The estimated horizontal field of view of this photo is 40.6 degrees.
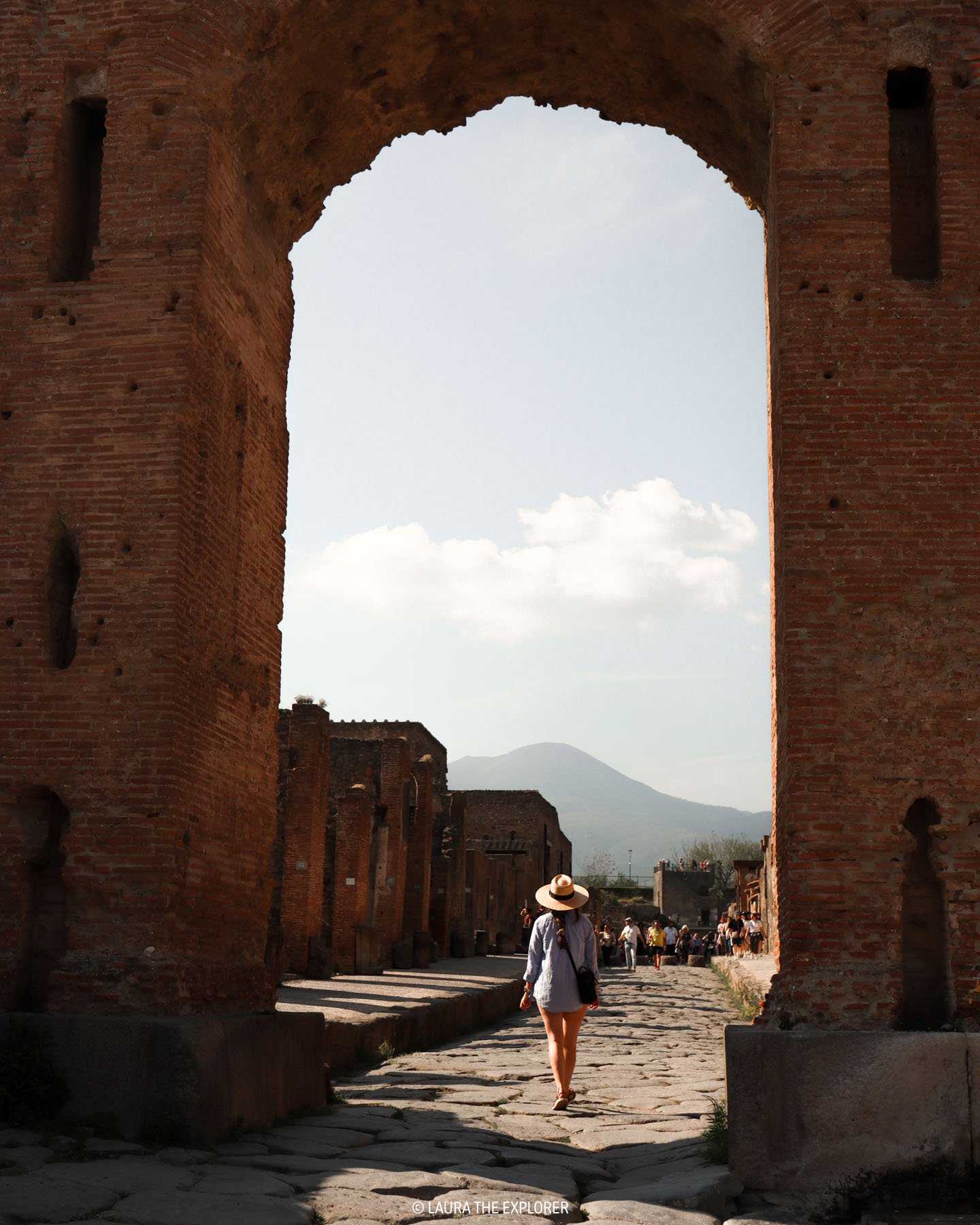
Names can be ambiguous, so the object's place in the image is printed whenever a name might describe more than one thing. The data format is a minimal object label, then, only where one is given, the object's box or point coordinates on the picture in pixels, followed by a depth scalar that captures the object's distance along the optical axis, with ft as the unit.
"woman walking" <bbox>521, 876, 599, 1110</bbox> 28.22
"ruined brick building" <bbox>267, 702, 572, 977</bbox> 60.59
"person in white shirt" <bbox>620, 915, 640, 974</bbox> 112.57
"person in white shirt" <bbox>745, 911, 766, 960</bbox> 108.37
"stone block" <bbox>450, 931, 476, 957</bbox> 97.14
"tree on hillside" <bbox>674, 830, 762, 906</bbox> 253.03
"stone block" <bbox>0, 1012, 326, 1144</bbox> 21.74
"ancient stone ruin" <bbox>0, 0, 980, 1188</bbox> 21.81
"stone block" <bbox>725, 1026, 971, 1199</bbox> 19.72
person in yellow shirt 117.08
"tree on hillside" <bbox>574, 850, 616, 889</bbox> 272.51
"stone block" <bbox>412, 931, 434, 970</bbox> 79.61
